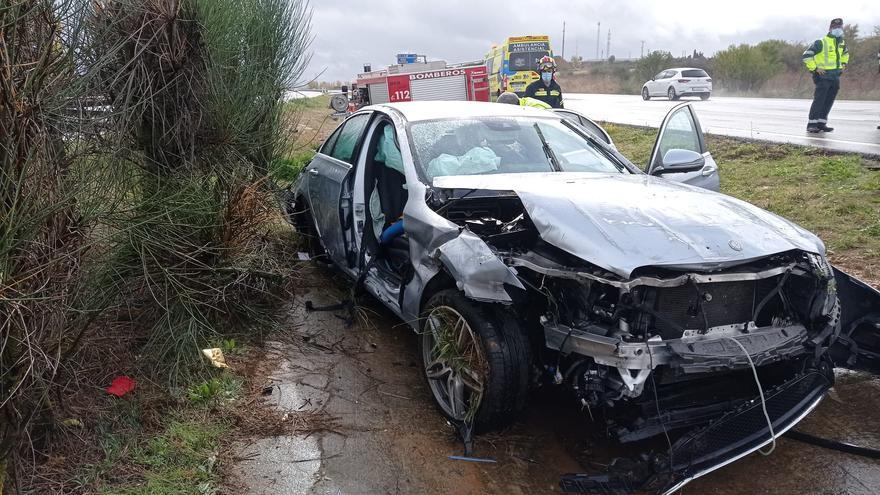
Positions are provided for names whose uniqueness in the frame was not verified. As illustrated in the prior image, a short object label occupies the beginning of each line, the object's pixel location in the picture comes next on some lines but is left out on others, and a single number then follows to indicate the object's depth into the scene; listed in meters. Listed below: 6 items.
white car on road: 28.33
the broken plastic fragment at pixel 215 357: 3.98
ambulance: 27.00
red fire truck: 17.69
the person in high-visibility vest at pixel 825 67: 11.18
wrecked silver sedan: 2.80
